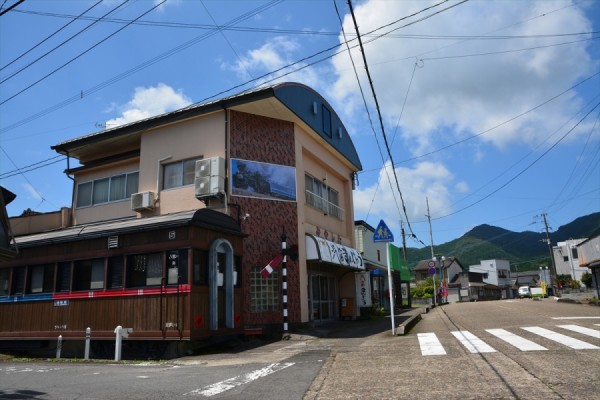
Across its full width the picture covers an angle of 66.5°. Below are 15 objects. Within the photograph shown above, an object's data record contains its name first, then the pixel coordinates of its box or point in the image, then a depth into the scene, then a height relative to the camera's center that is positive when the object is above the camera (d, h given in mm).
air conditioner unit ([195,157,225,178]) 15070 +4564
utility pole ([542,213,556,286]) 58206 +7316
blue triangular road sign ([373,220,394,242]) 13336 +1945
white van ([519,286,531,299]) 68625 +620
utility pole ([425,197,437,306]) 41403 +6040
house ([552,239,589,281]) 71938 +5806
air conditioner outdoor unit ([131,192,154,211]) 16547 +3881
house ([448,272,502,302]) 70625 +1550
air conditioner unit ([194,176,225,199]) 14945 +3917
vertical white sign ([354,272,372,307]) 22605 +614
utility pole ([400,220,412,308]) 37656 +4445
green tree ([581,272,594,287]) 49391 +1587
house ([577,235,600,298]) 30300 +2649
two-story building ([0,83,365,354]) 12641 +2375
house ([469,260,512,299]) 89250 +4709
